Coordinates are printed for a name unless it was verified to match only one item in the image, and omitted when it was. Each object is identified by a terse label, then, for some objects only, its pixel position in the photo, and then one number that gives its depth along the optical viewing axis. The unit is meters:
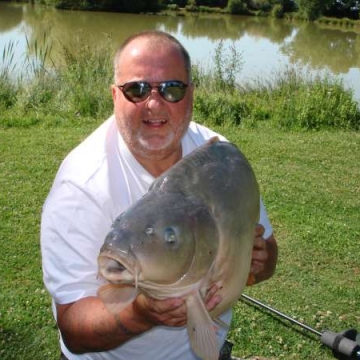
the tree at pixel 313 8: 56.00
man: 1.95
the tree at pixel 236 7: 61.00
